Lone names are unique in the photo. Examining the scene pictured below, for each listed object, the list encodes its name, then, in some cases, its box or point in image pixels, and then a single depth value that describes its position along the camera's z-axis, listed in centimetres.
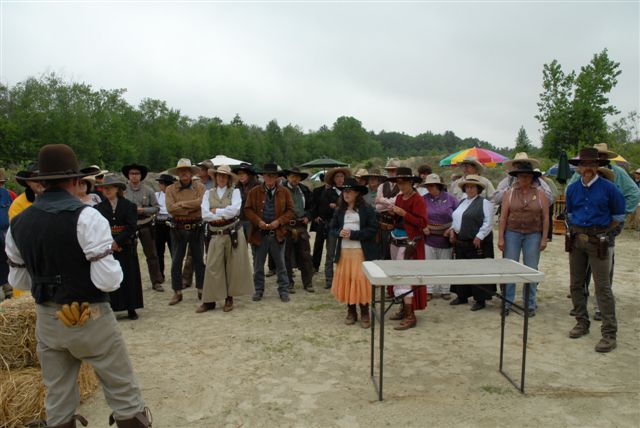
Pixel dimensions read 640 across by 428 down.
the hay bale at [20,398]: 346
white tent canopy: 1460
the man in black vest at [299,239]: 772
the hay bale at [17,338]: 391
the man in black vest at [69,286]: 274
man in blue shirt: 495
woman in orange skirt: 578
